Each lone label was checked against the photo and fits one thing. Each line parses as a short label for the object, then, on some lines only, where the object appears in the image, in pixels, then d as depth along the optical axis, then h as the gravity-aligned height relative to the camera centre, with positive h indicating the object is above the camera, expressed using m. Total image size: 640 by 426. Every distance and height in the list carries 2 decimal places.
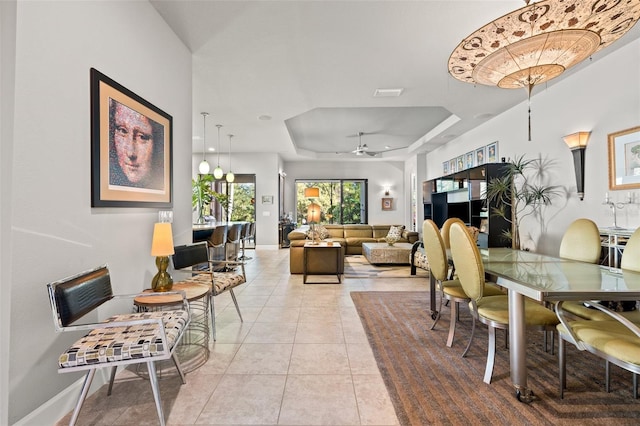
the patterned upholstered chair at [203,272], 2.86 -0.52
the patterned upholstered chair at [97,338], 1.50 -0.64
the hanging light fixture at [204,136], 5.76 +1.88
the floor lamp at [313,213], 5.66 +0.07
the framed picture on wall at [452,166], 7.60 +1.26
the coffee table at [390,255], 6.50 -0.82
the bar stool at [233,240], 6.08 -0.46
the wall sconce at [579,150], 3.71 +0.80
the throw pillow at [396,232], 7.40 -0.39
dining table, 1.63 -0.40
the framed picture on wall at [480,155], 6.29 +1.25
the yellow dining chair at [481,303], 2.01 -0.64
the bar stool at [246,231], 6.87 -0.33
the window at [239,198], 9.64 +0.60
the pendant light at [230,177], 7.73 +1.01
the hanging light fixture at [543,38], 1.82 +1.16
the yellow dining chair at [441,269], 2.67 -0.48
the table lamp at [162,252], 2.39 -0.27
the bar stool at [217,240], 5.09 -0.38
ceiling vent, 4.48 +1.84
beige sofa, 7.61 -0.51
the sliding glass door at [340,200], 11.44 +0.62
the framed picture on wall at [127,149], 2.02 +0.53
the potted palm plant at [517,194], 4.59 +0.34
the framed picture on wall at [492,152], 5.79 +1.22
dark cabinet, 5.12 +0.32
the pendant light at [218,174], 7.09 +1.00
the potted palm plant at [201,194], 6.35 +0.49
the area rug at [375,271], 5.70 -1.08
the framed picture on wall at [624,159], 3.15 +0.60
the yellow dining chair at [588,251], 2.18 -0.31
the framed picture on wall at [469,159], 6.73 +1.26
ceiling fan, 7.98 +1.86
